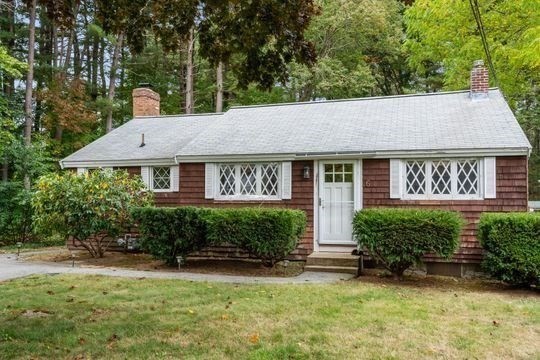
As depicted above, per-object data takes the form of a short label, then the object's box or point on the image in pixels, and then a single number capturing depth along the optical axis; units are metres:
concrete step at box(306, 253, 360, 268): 8.70
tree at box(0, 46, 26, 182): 13.41
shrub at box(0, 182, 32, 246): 13.28
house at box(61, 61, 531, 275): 8.36
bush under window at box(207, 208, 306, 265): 8.21
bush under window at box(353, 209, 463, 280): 7.22
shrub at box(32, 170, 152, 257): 9.72
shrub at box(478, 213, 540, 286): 6.81
